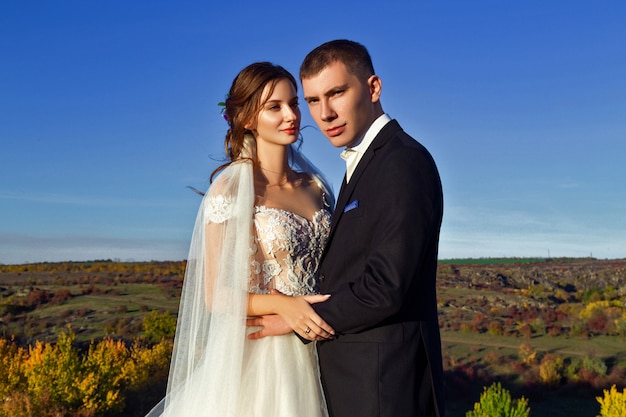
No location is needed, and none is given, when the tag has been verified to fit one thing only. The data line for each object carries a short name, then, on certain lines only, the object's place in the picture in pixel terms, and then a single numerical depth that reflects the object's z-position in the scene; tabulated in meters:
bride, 3.32
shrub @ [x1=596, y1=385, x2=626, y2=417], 8.19
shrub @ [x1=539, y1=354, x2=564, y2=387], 14.55
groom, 2.76
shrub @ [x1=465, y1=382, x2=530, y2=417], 8.01
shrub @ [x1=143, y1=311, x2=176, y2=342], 16.36
